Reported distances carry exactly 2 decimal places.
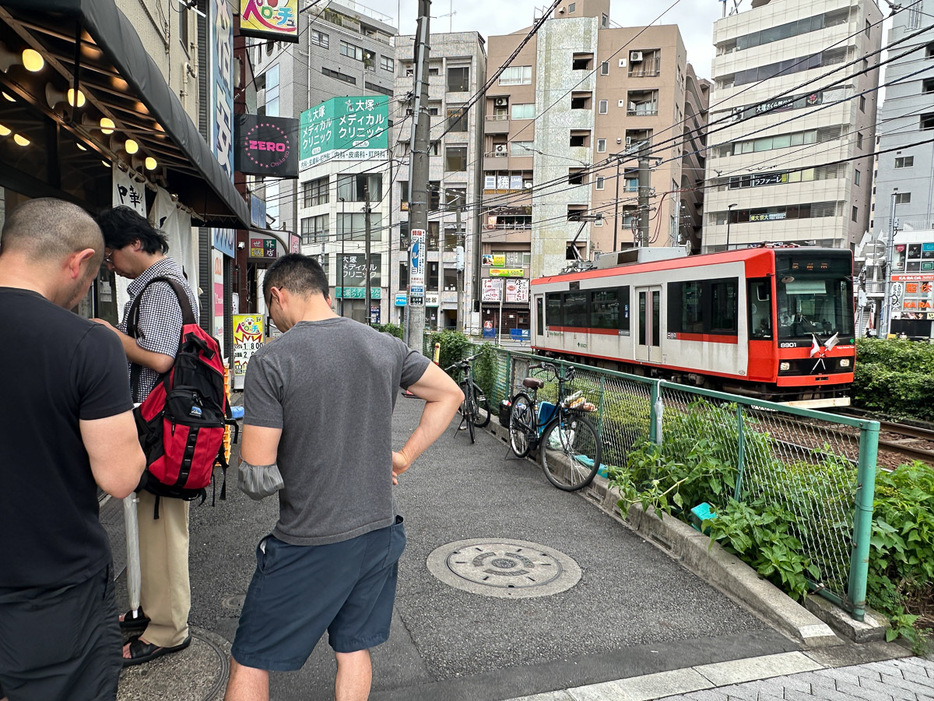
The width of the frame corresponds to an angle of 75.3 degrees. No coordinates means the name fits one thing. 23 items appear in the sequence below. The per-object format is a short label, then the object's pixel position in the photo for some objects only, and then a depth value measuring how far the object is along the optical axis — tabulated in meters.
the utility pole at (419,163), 11.82
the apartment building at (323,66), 52.31
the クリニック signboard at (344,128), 26.77
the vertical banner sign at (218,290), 12.15
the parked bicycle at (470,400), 8.54
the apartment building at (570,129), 45.69
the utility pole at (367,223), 32.59
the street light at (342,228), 49.68
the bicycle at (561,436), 5.99
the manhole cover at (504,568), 3.91
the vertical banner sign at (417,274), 12.39
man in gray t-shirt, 1.96
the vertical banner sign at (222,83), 10.95
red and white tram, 10.38
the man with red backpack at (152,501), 2.79
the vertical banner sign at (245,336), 11.10
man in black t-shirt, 1.64
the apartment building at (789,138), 43.88
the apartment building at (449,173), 47.84
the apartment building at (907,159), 46.34
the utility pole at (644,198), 17.48
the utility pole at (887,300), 32.25
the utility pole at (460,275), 45.59
